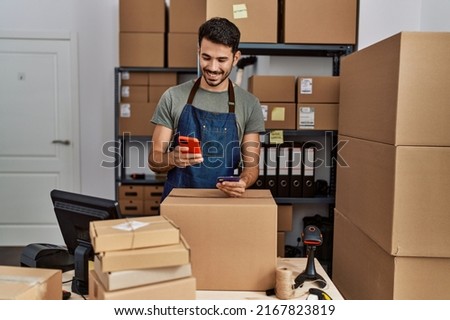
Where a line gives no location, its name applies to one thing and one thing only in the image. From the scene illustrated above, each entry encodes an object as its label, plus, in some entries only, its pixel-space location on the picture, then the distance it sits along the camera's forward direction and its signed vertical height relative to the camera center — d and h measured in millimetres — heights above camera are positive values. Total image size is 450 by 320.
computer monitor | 1159 -275
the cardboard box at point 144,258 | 853 -269
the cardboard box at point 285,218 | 2752 -586
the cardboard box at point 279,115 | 2680 +67
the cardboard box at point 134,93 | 3404 +237
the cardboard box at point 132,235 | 875 -231
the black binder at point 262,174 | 2723 -308
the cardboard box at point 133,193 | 3406 -548
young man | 1831 -22
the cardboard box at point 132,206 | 3404 -651
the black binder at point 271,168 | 2725 -269
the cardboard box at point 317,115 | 2676 +70
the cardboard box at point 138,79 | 3404 +348
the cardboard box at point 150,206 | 3410 -649
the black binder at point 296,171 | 2732 -290
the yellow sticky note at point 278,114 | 2682 +72
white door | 3775 -90
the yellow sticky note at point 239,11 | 2518 +665
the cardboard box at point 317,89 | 2646 +229
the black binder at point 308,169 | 2732 -273
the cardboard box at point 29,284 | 897 -353
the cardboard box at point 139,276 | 853 -309
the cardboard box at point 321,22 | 2547 +620
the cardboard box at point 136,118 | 3383 +41
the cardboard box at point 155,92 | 3410 +248
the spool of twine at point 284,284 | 1184 -436
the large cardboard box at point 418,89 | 1268 +115
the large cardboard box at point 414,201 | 1280 -220
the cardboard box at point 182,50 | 3352 +576
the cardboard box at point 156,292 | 855 -339
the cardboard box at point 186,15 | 3332 +837
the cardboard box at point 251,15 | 2514 +642
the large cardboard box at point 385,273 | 1339 -485
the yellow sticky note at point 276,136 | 2697 -65
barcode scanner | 1323 -419
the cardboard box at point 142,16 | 3293 +819
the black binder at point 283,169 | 2725 -275
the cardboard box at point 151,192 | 3404 -538
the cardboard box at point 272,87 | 2658 +237
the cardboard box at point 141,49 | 3328 +575
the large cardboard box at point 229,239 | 1179 -313
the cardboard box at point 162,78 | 3410 +357
